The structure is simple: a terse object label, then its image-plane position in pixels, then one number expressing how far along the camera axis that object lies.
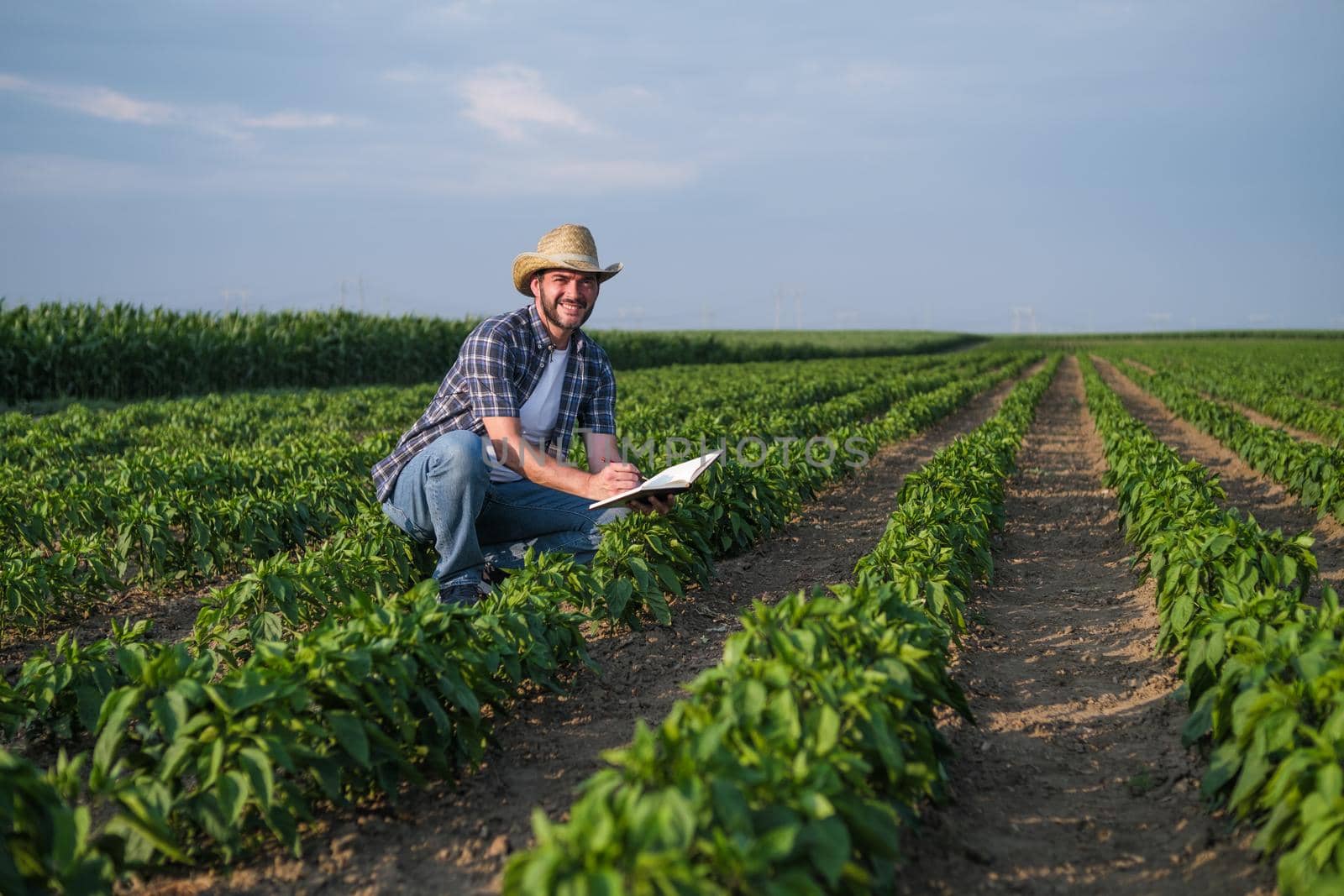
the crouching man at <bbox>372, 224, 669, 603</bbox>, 5.21
